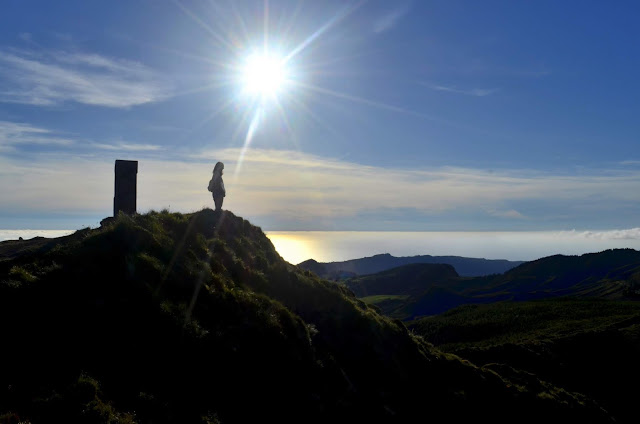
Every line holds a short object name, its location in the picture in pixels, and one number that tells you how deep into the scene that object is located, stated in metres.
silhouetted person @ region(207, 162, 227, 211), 25.36
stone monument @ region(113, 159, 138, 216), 24.44
